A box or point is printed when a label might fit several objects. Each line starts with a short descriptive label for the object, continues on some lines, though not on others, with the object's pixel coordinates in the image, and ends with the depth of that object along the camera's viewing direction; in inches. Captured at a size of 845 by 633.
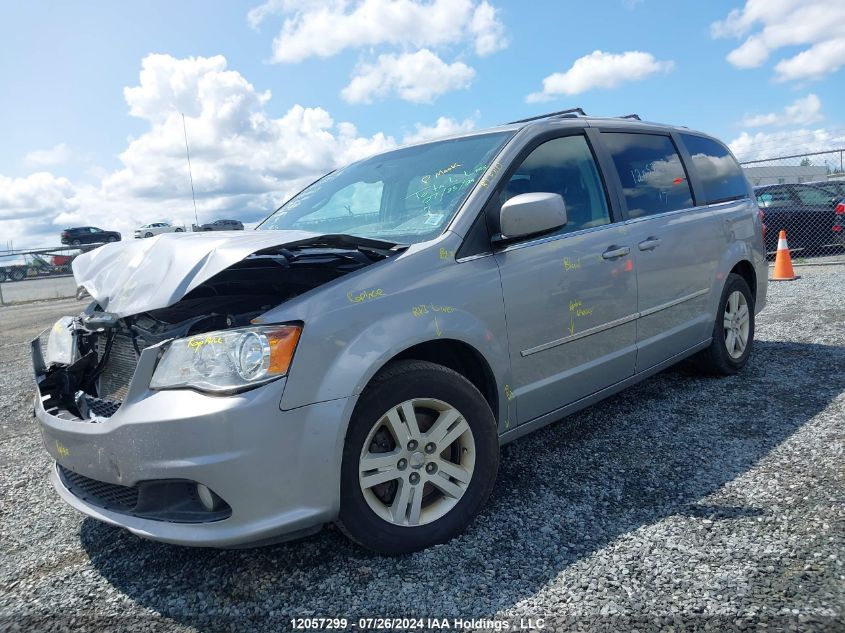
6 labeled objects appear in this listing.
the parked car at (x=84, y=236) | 1258.0
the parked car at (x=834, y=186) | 455.8
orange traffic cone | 376.8
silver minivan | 82.4
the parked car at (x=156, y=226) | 1268.5
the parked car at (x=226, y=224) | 1272.4
